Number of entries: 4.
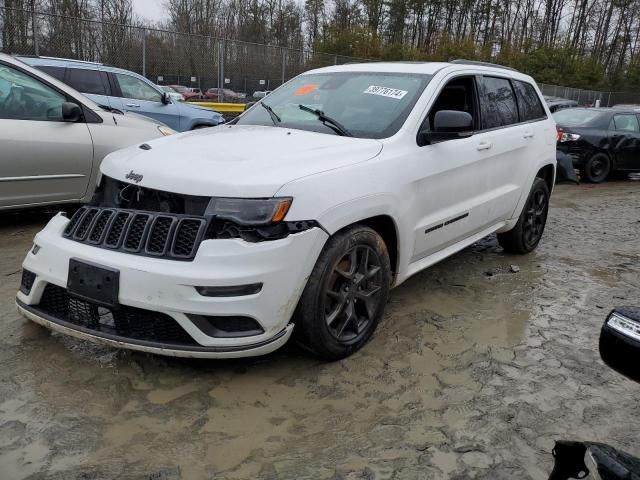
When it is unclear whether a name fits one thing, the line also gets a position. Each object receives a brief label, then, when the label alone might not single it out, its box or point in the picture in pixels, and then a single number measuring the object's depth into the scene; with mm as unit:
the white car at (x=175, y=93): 14883
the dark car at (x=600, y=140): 11258
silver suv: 4996
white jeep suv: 2660
